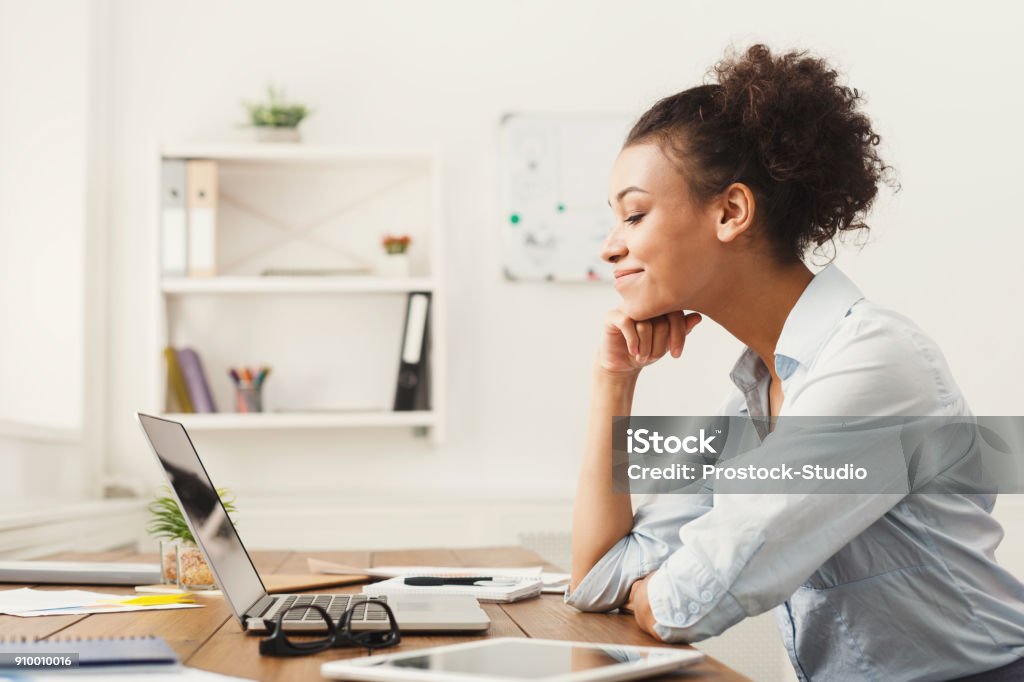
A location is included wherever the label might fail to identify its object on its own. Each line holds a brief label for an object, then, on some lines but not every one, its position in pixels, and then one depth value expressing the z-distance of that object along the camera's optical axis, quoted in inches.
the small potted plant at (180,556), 51.9
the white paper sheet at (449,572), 56.7
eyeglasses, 33.0
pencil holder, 113.5
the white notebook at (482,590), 49.1
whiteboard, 122.6
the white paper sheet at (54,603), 44.1
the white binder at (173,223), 111.8
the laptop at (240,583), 37.6
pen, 53.1
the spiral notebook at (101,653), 28.5
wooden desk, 31.7
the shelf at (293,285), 111.5
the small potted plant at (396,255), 116.0
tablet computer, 28.0
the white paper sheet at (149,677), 27.5
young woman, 38.7
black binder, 113.9
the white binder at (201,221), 112.3
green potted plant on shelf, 115.0
